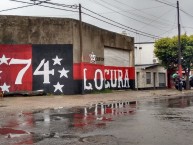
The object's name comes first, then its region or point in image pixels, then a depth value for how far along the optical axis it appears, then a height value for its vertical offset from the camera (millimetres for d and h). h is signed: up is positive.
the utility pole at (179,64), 28843 +1998
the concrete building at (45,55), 21051 +2330
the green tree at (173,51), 31705 +3679
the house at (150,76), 32495 +1001
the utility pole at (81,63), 21993 +1734
